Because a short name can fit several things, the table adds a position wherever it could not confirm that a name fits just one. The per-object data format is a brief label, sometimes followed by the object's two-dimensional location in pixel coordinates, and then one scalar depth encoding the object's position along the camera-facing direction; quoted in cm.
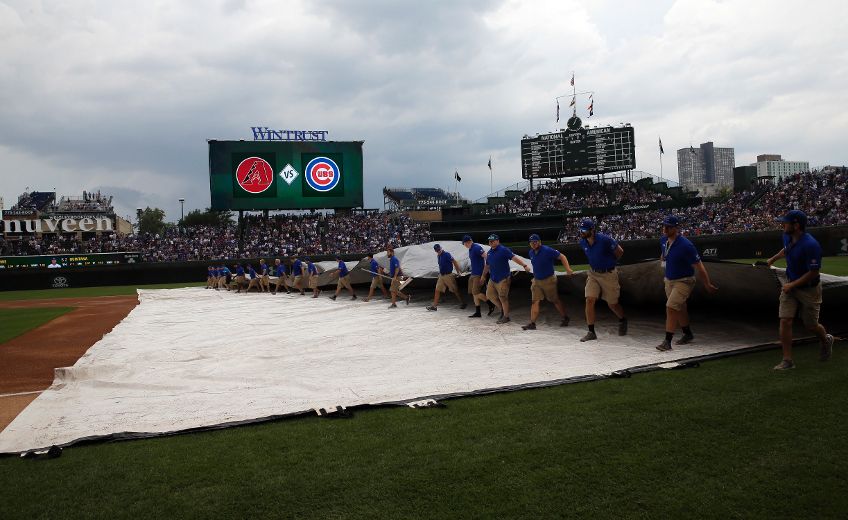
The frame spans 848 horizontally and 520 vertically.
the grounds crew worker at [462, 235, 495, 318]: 1085
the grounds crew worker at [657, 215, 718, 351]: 646
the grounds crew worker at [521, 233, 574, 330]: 880
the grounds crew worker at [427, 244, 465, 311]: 1211
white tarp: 478
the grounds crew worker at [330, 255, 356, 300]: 1686
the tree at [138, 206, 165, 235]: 11019
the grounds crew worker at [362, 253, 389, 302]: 1522
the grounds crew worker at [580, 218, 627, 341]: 767
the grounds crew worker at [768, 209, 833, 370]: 526
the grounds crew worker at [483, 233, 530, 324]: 976
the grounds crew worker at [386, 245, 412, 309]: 1366
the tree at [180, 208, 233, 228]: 9775
